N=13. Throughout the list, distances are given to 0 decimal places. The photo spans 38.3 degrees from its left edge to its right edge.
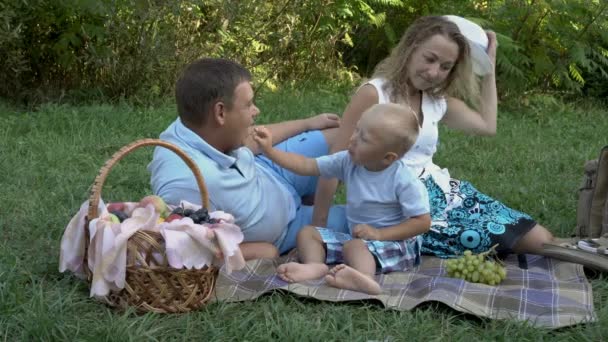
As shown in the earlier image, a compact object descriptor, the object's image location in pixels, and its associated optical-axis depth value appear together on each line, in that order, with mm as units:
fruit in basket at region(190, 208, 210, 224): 3221
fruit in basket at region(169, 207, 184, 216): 3316
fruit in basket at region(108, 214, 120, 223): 3162
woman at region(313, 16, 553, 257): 4141
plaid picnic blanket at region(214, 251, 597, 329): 3207
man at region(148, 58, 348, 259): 3688
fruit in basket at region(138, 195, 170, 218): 3318
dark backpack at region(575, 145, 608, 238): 4324
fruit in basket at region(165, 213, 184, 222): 3212
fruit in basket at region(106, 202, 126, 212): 3375
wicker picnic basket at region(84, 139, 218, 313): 2998
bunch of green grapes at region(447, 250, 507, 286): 3623
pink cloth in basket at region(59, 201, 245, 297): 2979
